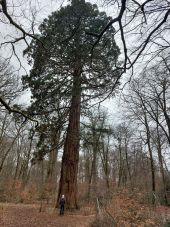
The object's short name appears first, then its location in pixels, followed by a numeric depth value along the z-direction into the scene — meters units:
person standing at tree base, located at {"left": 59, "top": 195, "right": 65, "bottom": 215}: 7.17
